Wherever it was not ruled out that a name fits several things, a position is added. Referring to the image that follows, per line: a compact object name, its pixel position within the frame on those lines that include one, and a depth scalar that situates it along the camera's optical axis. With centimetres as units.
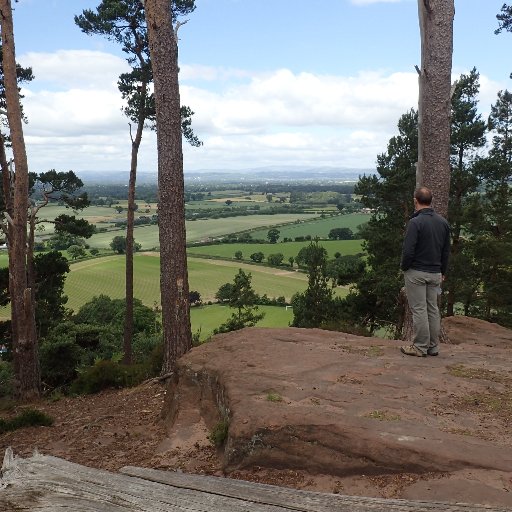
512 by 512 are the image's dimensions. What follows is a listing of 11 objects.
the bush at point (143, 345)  2135
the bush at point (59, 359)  1712
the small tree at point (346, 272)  2206
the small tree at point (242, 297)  2372
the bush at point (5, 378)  1457
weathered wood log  199
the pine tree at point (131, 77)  1320
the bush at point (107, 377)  791
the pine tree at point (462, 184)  1794
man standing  538
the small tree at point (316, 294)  2170
